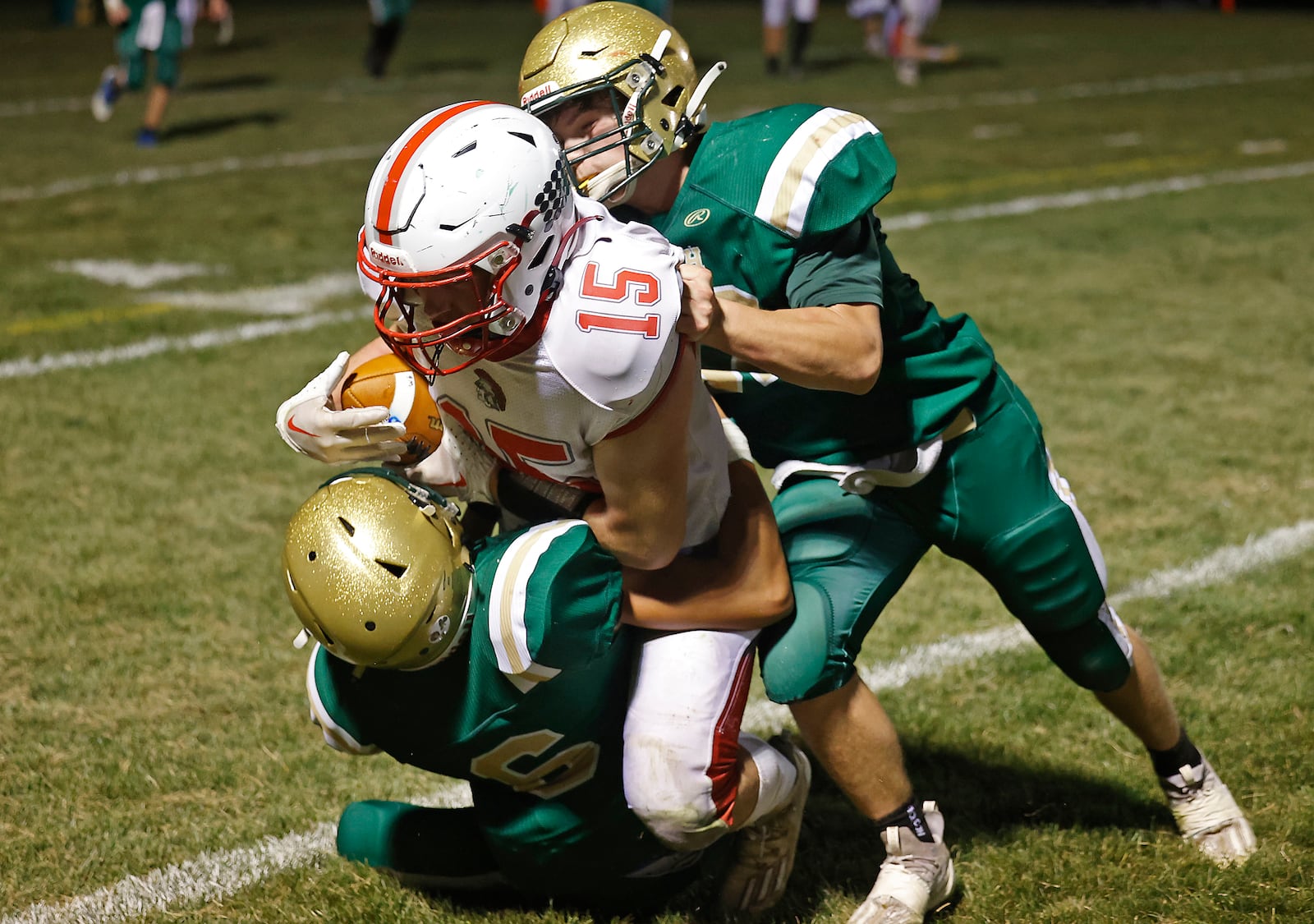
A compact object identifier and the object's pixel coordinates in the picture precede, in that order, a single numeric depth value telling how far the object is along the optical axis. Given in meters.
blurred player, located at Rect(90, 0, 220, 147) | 19.83
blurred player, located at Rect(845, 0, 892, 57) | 29.48
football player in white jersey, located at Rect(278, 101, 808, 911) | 4.05
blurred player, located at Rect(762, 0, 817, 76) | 26.66
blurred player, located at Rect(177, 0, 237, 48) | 24.04
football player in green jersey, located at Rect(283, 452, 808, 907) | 4.27
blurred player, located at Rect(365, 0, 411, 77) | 26.22
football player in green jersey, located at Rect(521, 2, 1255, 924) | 4.72
